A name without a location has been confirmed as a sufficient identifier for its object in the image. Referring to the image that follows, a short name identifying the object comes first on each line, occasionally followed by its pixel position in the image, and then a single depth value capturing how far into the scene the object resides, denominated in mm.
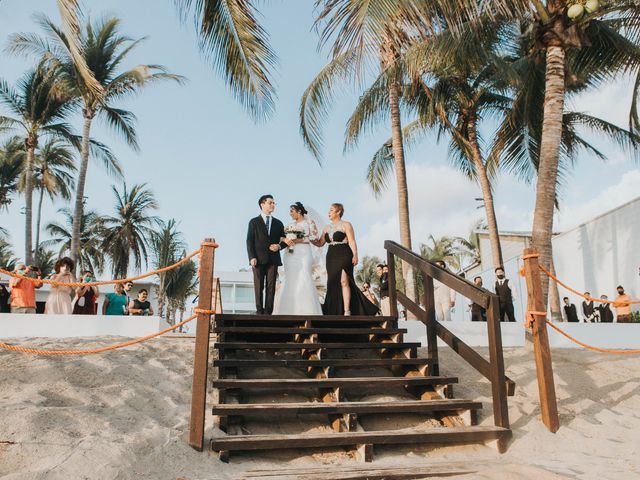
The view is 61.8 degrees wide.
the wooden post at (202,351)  4176
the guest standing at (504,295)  11352
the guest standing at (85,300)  10031
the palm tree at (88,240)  34438
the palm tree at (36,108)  21156
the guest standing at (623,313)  12859
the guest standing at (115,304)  10469
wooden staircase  4423
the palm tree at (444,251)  44000
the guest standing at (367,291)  13656
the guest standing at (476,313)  12367
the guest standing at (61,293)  8820
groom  7648
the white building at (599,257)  16062
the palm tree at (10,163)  29531
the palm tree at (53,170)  28697
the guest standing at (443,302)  11602
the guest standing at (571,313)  15994
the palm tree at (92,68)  18942
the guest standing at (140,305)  11336
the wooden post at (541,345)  5074
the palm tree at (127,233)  32938
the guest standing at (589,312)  15922
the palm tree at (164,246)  33594
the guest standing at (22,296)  9055
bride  8023
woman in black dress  7426
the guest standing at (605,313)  15008
